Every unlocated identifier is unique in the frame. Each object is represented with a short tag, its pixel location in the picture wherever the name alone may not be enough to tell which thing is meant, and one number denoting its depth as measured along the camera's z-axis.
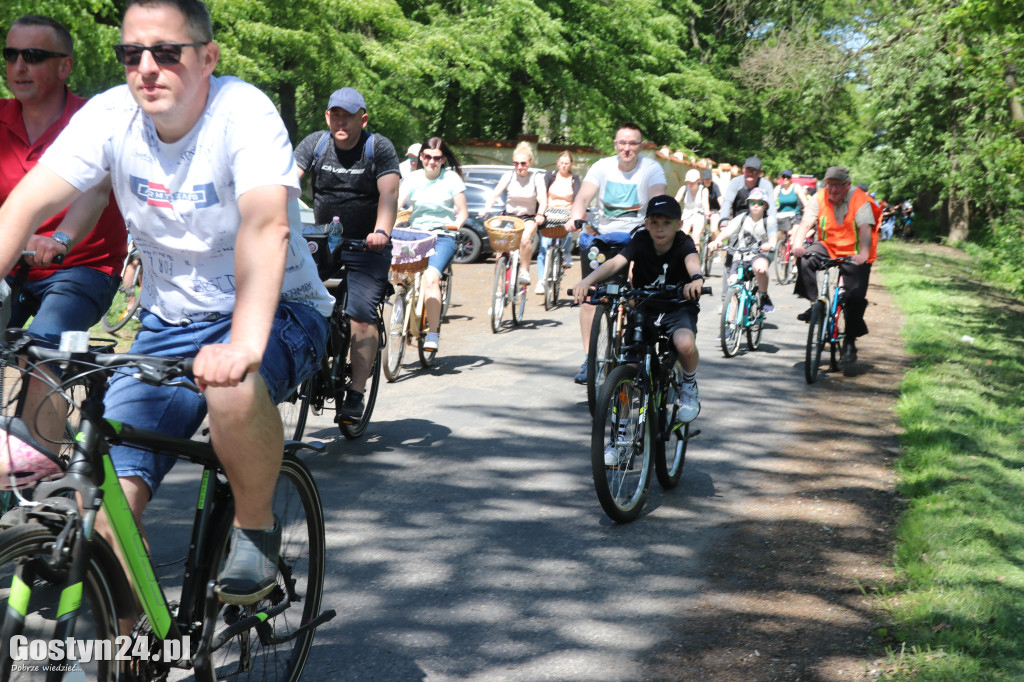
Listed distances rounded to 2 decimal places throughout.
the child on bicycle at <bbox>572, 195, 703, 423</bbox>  6.10
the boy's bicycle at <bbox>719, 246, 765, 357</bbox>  11.56
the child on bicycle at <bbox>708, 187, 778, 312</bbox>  12.49
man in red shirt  4.25
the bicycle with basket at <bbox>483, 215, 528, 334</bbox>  12.37
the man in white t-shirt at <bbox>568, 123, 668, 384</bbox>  8.61
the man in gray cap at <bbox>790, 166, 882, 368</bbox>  10.38
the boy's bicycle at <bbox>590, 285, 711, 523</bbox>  5.43
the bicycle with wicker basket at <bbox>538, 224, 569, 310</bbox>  14.61
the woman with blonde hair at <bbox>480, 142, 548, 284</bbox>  14.25
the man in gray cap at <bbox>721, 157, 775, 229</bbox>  13.02
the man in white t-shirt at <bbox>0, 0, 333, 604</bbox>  2.67
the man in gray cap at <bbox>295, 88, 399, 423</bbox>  6.73
